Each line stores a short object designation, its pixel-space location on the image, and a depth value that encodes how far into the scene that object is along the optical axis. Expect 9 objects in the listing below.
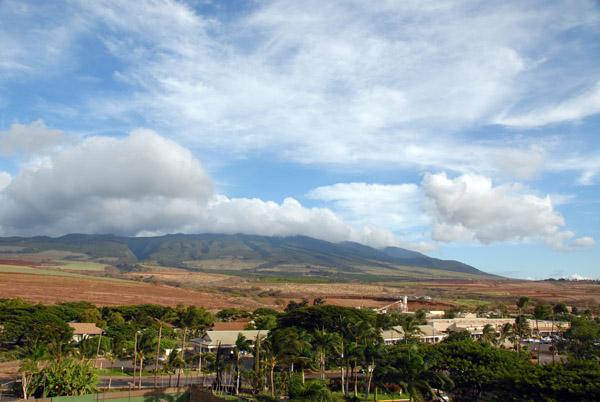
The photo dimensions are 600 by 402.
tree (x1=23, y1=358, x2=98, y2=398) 31.80
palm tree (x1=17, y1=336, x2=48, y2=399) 31.81
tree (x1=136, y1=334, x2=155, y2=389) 40.20
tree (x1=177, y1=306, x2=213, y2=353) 69.28
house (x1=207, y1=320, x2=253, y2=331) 66.81
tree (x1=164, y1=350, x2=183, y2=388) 38.12
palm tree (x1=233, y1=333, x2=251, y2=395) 37.45
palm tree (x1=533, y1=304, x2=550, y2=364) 55.22
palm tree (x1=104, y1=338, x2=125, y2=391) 44.58
